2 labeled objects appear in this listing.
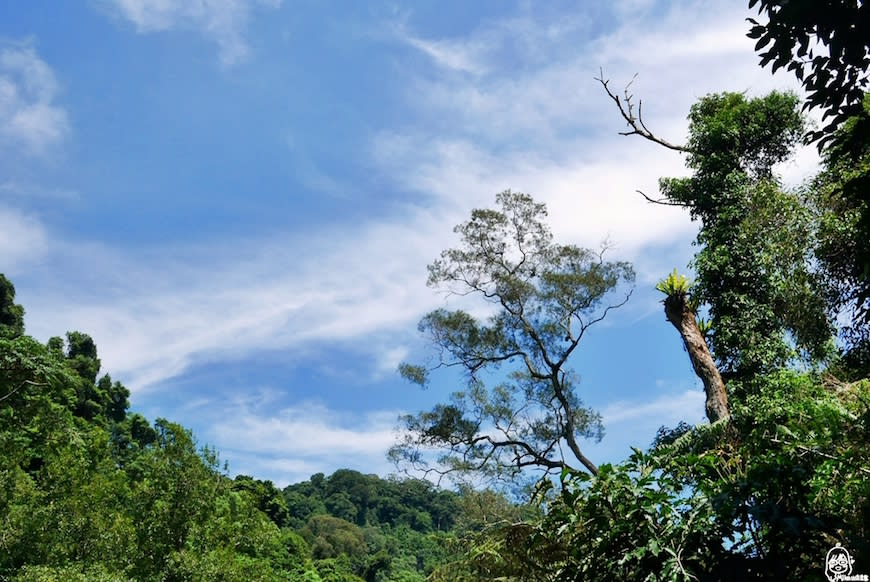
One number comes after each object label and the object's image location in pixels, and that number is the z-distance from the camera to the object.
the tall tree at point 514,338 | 18.56
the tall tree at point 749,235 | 13.92
